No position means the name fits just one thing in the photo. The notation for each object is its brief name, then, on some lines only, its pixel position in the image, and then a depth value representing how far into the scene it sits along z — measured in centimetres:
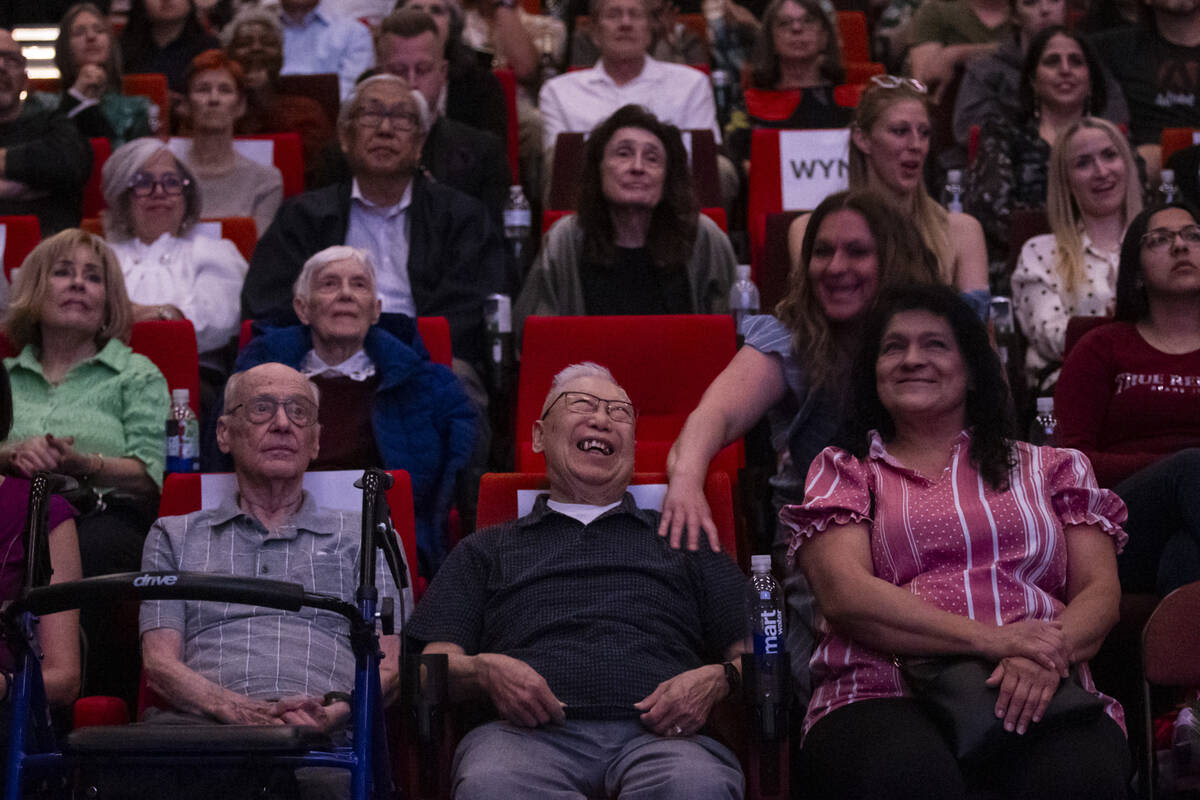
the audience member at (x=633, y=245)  841
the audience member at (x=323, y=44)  1218
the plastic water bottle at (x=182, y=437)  723
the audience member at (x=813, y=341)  604
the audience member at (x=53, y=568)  535
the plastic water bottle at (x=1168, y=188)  941
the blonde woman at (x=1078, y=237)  832
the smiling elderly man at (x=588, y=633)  497
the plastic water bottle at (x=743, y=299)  836
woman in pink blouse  469
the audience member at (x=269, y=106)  1126
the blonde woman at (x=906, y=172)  802
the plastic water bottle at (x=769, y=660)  491
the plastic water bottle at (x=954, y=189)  974
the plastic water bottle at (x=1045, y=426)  696
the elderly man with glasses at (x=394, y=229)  859
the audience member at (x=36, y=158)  982
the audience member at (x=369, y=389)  702
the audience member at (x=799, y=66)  1086
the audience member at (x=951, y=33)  1159
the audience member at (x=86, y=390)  658
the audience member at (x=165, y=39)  1219
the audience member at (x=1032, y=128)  955
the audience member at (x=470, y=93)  1102
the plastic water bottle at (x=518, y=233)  949
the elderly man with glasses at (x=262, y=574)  526
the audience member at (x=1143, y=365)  662
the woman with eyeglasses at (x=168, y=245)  868
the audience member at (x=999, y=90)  1075
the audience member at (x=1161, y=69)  1089
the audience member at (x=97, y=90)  1087
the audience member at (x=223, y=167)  1028
